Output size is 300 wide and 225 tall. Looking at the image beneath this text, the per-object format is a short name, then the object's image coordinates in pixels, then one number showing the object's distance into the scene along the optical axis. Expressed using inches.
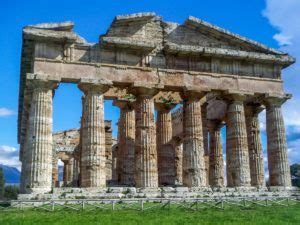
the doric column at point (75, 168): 1589.6
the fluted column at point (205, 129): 1390.3
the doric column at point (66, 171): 1760.3
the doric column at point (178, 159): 1348.7
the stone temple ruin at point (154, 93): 983.6
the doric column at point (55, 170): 1573.0
